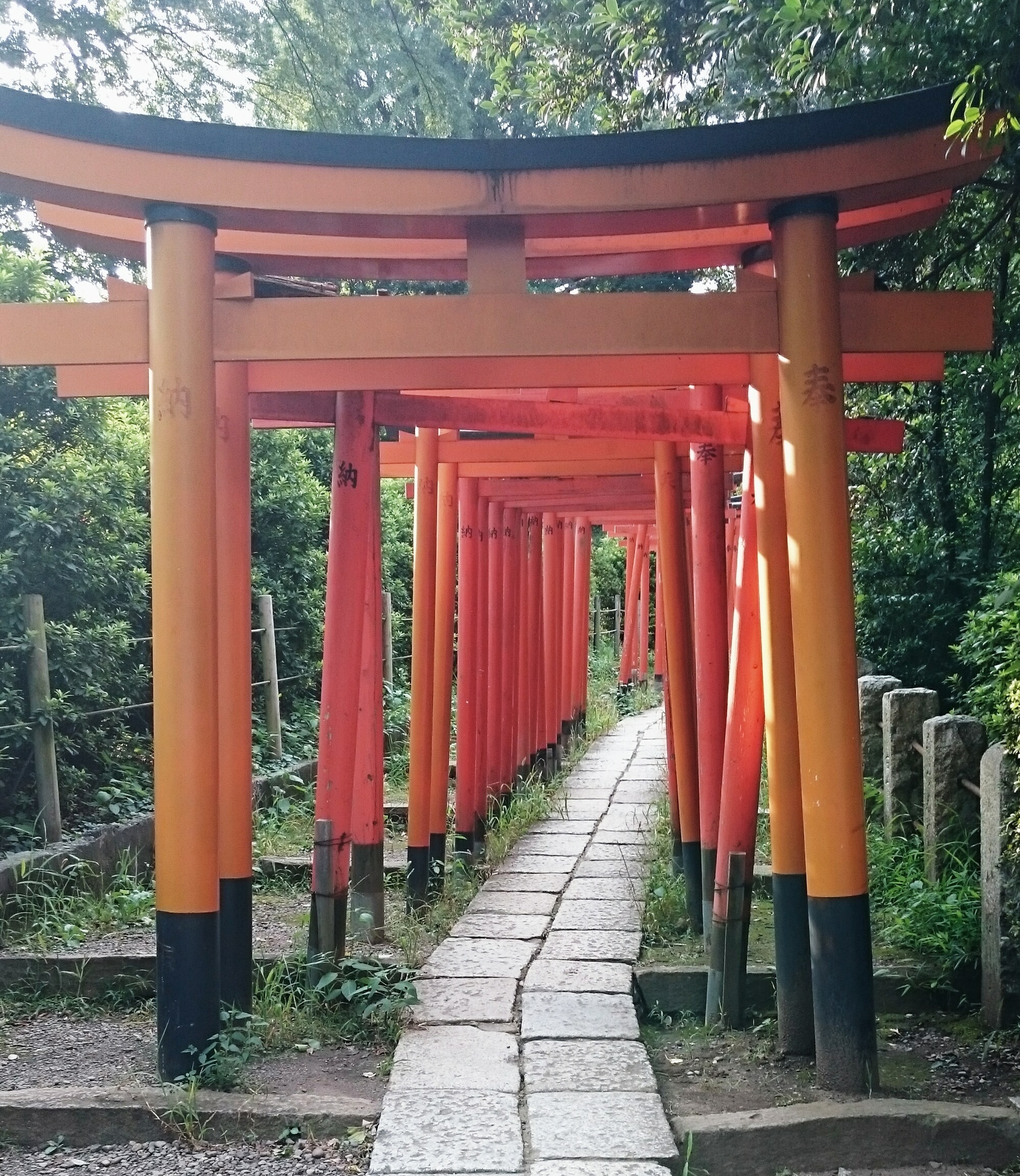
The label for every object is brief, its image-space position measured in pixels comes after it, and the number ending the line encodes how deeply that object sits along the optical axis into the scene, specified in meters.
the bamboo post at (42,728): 6.45
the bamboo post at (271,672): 10.07
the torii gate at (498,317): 3.94
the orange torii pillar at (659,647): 19.11
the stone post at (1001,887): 4.60
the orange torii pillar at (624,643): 20.78
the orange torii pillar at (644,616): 20.89
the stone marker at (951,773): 5.60
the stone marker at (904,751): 6.41
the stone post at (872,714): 7.23
